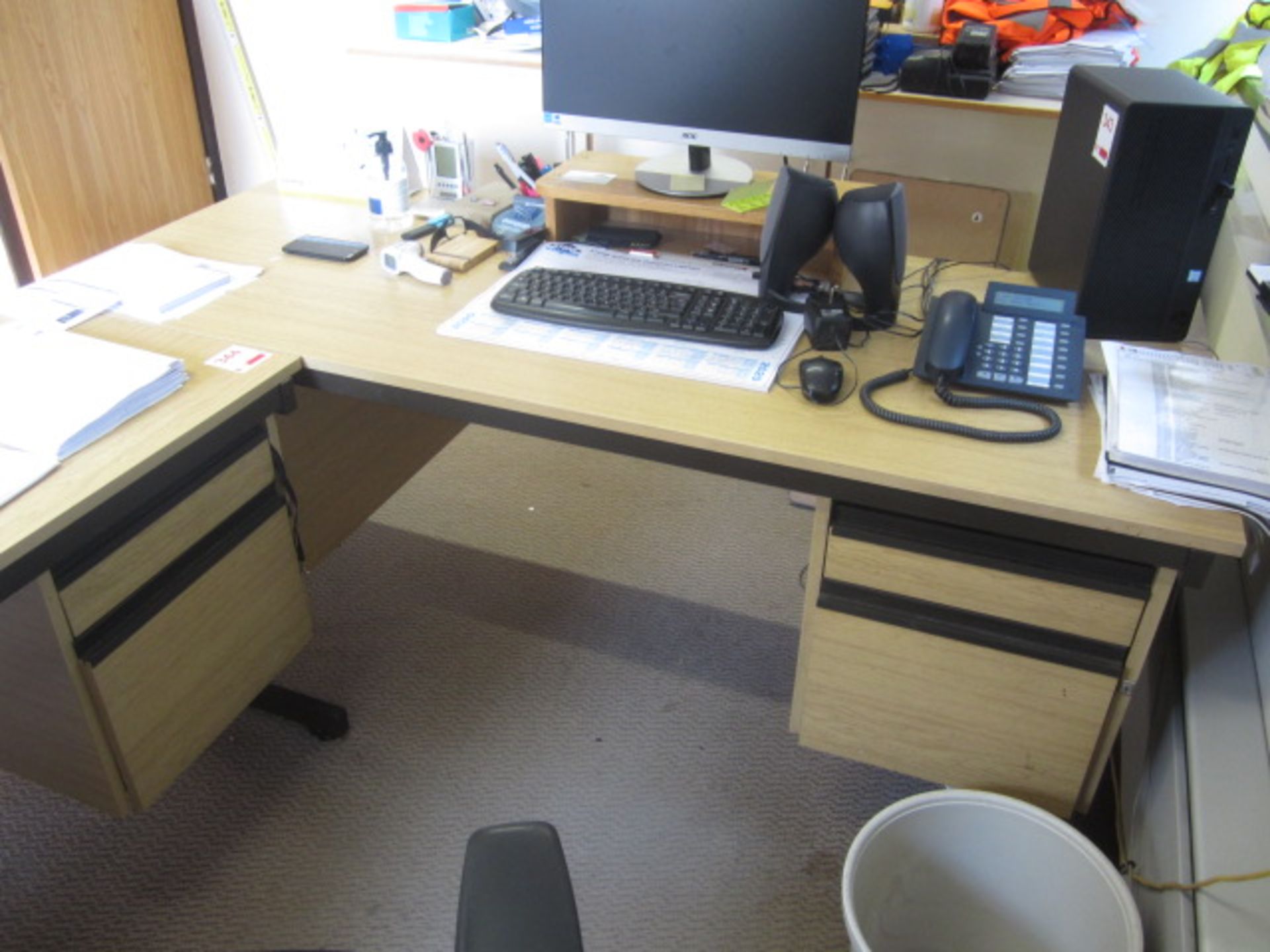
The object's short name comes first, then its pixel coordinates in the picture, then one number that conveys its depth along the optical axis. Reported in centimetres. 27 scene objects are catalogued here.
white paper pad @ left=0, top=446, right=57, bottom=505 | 112
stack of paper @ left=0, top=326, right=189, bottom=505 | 118
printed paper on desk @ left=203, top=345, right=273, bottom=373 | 139
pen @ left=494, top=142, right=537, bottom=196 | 200
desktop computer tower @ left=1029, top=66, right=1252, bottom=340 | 133
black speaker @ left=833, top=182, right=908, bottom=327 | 143
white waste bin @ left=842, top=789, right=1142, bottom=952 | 128
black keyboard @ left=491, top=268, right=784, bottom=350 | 145
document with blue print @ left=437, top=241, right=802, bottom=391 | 138
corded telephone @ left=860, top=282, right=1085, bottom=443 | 131
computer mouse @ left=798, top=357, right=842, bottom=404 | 130
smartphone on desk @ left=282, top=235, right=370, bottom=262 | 174
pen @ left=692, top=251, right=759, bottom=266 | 175
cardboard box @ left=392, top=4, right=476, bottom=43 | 277
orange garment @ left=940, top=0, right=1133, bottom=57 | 260
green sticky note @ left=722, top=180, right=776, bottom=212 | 161
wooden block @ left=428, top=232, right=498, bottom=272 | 170
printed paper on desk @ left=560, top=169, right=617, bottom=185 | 175
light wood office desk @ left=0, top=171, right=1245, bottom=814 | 116
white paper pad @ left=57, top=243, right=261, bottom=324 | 154
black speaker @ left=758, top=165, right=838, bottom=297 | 144
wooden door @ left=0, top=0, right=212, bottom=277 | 271
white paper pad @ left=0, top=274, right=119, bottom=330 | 149
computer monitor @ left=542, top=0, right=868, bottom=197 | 154
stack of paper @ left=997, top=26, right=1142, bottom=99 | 246
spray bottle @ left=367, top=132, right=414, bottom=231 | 185
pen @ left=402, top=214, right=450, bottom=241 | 178
